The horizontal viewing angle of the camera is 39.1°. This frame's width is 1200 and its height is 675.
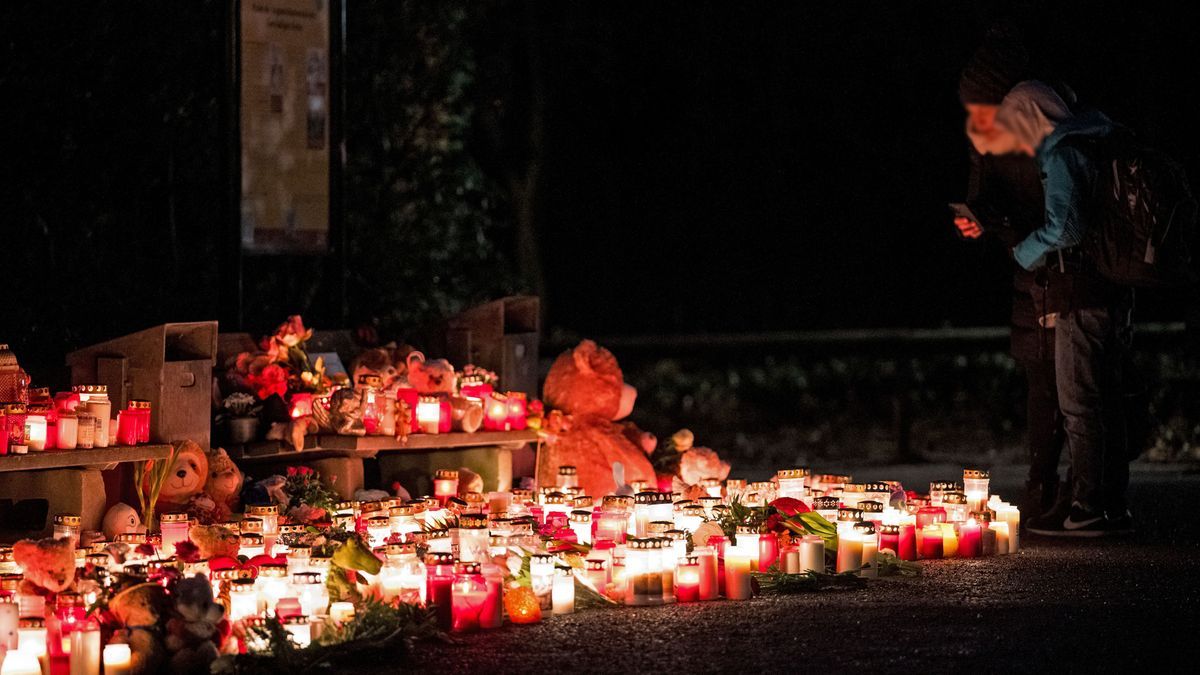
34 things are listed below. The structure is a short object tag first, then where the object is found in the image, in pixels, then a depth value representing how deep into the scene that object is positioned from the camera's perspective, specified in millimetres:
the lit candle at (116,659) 5457
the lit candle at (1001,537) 8156
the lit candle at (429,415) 8922
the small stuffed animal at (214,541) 6820
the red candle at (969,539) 8070
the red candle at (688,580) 6910
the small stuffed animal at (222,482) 8094
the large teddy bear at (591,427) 9297
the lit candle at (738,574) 6980
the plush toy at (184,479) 7898
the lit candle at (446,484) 8633
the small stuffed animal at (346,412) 8531
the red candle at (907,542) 7879
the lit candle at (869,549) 7396
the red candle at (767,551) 7387
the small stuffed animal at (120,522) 7609
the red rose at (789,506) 7867
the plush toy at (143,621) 5504
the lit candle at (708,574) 6941
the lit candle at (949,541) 8062
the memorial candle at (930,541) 8008
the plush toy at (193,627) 5531
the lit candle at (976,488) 8391
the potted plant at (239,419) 8492
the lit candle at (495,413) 9234
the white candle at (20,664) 5387
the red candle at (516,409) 9273
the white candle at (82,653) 5461
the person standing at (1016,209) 8523
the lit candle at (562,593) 6723
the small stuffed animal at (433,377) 9102
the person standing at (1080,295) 8219
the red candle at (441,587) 6312
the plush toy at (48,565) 5977
